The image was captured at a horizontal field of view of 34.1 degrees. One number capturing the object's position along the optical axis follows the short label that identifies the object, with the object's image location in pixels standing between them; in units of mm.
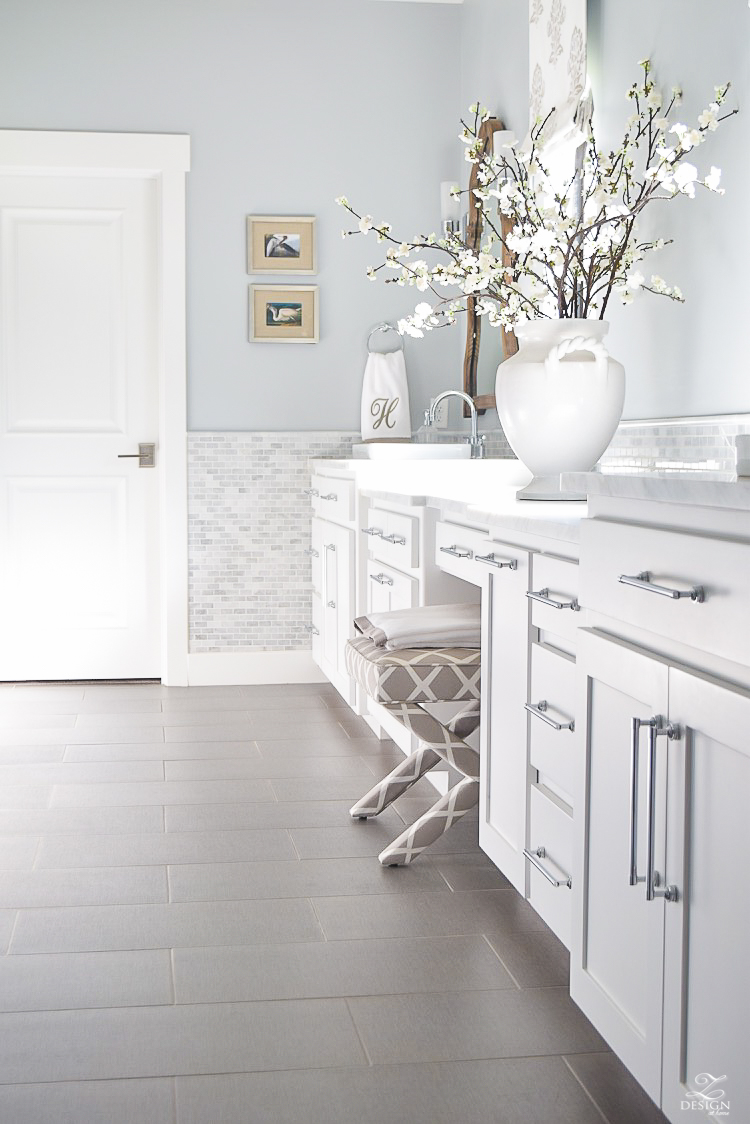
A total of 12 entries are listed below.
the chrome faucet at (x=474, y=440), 4103
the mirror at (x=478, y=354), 4484
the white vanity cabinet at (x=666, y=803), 1222
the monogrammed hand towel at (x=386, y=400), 4785
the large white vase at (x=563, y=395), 2482
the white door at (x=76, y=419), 4820
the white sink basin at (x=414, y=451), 4199
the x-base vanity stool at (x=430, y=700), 2576
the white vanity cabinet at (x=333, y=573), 3986
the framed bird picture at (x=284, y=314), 4844
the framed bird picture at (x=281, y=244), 4816
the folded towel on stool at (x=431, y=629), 2707
